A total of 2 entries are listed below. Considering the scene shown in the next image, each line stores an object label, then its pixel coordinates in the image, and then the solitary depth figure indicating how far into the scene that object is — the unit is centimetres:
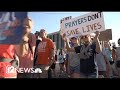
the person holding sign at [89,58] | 189
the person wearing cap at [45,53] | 196
